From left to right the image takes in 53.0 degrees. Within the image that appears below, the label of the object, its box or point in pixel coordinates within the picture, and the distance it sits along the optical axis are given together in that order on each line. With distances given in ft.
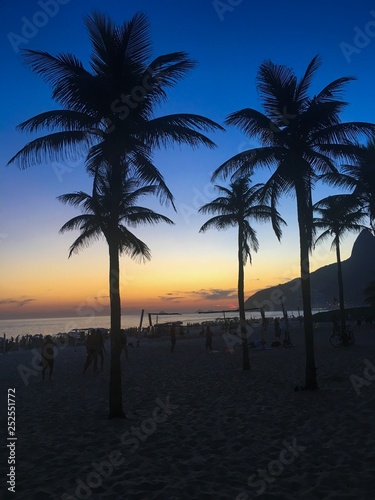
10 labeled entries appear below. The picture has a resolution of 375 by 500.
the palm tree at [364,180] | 58.90
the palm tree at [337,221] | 81.65
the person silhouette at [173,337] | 99.41
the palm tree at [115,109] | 33.01
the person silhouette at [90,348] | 61.31
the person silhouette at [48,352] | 55.77
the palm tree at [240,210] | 61.87
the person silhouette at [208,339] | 95.76
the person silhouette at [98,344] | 61.67
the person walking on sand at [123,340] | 73.31
